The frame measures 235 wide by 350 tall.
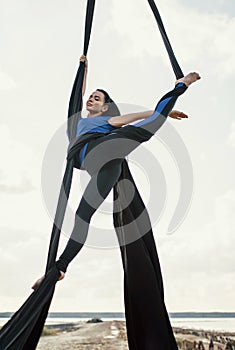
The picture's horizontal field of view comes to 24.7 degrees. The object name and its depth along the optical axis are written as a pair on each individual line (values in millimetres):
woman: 1875
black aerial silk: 1782
